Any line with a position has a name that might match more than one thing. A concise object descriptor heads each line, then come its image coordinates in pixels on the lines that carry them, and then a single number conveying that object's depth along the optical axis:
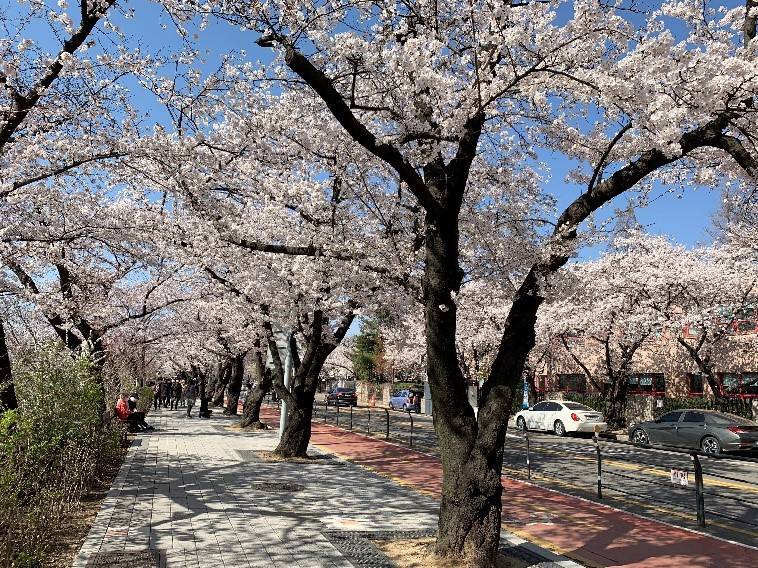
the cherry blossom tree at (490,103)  6.36
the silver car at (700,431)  18.94
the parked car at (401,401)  47.26
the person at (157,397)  42.32
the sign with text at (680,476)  9.52
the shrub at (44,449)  5.62
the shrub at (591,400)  34.00
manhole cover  11.18
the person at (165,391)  47.49
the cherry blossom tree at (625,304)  27.47
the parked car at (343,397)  50.84
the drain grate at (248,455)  15.61
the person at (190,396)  34.31
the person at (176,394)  43.05
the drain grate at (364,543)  6.76
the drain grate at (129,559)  6.46
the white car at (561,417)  26.08
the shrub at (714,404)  26.98
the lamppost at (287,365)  17.28
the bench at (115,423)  13.47
